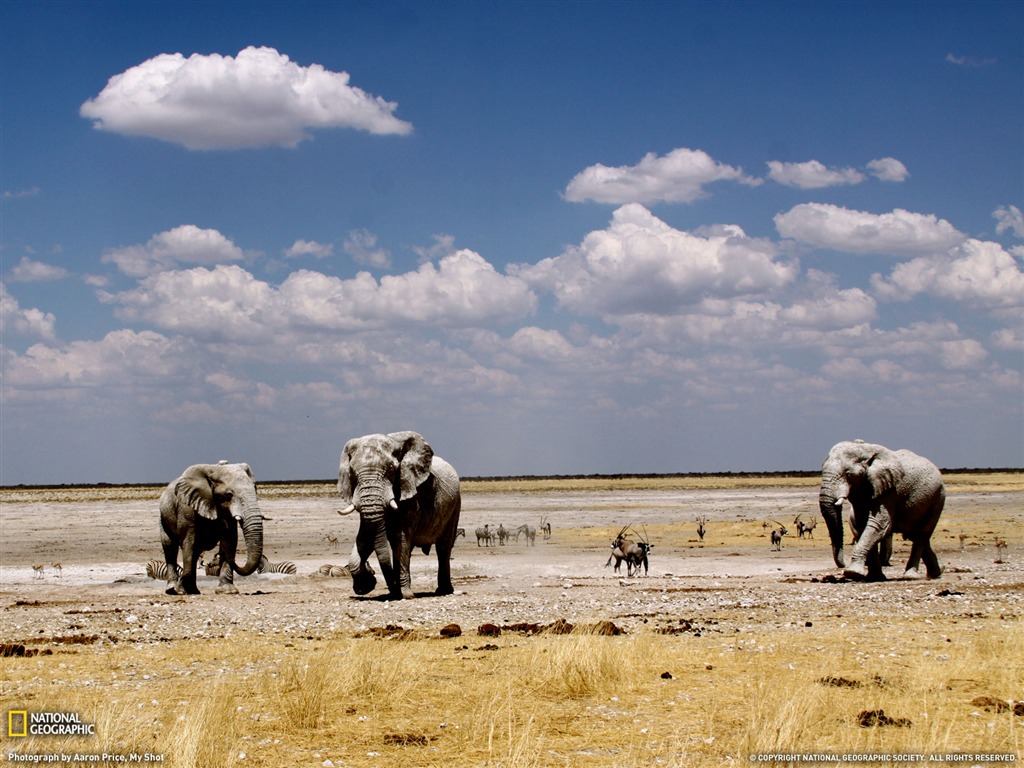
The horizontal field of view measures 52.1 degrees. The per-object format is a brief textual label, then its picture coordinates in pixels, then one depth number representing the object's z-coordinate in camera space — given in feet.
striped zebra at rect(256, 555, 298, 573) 93.15
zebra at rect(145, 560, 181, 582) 89.51
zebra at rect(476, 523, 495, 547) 130.62
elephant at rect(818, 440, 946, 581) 76.28
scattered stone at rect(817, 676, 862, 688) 36.91
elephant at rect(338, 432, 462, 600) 67.62
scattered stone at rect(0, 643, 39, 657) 46.92
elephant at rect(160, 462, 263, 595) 76.89
